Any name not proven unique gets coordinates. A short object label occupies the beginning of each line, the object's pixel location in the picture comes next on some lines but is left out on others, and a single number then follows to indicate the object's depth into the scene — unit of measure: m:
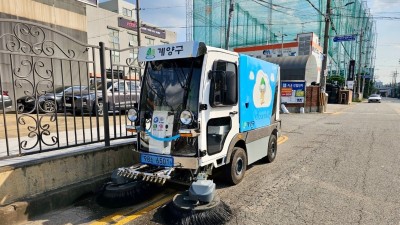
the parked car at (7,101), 6.14
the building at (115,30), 34.88
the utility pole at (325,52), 20.42
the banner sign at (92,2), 24.78
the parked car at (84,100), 7.05
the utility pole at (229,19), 15.60
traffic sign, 21.19
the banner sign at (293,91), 20.11
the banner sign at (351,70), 40.00
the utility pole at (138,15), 19.84
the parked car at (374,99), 45.88
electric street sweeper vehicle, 3.95
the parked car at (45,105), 4.08
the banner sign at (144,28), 37.28
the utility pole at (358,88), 51.88
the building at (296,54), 31.39
